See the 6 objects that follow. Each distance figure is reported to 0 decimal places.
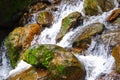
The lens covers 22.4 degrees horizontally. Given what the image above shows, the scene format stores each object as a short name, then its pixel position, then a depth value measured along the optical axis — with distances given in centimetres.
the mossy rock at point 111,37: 1042
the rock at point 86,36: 1116
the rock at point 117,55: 882
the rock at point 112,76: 874
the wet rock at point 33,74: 940
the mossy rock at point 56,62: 913
